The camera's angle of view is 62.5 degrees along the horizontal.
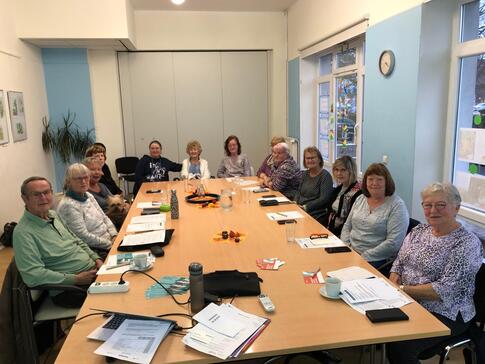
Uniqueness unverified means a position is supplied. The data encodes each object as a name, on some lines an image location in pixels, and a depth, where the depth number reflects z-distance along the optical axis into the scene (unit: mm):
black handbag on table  1764
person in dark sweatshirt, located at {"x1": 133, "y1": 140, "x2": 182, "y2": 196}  5121
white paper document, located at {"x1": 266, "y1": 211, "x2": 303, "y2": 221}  3028
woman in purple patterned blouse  1869
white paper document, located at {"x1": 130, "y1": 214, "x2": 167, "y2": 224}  3017
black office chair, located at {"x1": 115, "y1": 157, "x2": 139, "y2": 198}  6270
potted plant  5938
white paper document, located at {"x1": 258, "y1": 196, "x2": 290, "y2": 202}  3639
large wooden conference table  1410
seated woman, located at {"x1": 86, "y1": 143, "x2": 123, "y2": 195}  4125
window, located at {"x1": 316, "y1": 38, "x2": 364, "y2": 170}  4633
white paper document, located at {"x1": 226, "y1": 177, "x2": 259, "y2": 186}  4615
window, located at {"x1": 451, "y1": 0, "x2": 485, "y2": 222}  2867
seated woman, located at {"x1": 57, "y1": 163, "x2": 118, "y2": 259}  2740
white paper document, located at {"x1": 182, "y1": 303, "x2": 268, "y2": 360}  1384
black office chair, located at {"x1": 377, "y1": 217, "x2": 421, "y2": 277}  2490
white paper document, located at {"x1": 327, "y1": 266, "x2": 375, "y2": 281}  1922
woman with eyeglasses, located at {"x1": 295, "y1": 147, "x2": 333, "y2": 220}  3709
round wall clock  3484
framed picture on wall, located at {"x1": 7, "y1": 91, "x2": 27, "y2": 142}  4777
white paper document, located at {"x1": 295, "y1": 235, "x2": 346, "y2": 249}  2385
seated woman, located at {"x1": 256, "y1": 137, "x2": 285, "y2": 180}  4805
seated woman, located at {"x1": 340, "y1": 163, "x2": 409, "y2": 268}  2494
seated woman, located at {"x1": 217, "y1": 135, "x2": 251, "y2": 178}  5297
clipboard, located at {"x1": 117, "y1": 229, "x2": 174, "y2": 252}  2390
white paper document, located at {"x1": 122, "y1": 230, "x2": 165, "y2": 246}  2465
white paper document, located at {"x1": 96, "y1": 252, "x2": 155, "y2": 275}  2082
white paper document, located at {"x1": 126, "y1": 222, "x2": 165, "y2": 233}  2785
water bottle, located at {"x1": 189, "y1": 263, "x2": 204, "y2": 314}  1608
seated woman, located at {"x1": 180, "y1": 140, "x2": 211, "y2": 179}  5039
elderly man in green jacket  2102
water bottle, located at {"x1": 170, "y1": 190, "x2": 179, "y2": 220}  3086
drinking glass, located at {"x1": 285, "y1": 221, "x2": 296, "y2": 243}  2500
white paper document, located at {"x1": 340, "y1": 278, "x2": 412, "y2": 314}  1648
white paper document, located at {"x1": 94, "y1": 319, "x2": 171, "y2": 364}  1346
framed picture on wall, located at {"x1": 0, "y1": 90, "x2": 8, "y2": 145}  4446
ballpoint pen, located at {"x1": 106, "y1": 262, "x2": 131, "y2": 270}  2125
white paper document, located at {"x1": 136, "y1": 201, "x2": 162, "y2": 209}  3545
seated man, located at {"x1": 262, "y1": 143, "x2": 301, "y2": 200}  4215
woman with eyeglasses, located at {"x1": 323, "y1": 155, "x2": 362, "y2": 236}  3164
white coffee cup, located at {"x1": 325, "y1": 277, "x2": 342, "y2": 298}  1717
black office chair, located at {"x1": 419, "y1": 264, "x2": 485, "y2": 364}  1853
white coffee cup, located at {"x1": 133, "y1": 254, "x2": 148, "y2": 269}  2072
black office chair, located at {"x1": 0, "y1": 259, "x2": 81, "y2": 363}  2029
